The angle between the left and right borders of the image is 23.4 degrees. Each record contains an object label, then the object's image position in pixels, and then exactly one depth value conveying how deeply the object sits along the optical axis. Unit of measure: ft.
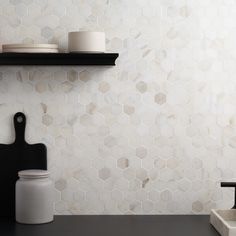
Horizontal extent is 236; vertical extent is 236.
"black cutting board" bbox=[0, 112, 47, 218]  7.91
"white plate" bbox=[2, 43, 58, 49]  7.38
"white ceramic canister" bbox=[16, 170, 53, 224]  7.45
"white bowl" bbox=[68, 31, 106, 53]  7.43
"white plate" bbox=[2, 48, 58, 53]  7.38
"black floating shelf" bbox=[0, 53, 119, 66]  7.34
